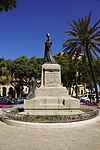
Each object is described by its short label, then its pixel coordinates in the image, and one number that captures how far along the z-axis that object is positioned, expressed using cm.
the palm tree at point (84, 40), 1653
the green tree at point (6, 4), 408
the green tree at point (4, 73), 2461
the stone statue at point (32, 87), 1139
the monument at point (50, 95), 914
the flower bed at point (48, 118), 726
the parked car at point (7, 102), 1988
